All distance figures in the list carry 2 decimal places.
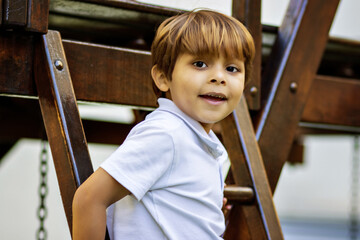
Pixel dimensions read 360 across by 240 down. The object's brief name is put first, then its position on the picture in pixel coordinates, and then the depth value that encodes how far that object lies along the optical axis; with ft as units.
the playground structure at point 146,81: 5.60
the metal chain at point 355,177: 11.08
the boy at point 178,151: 4.81
